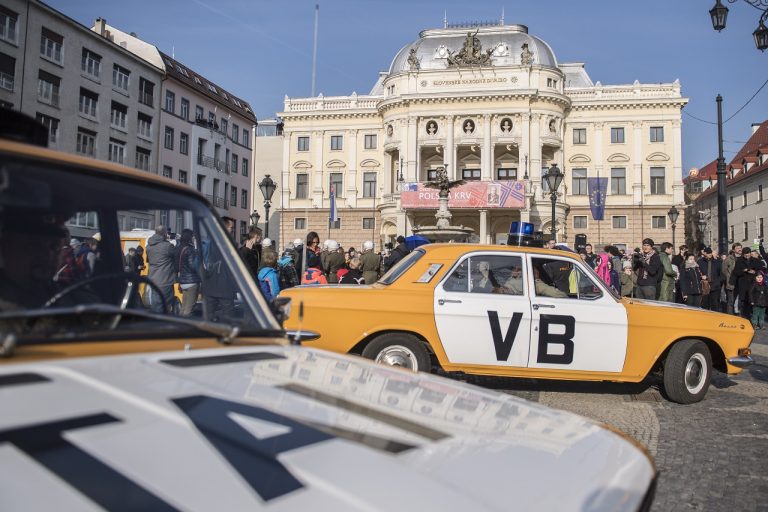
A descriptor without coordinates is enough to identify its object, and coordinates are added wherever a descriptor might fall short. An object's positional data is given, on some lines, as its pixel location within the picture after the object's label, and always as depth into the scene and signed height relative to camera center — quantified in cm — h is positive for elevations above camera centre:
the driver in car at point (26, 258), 176 +5
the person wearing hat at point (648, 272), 1212 +44
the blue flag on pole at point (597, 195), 3388 +555
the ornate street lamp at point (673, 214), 2865 +388
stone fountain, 2312 +229
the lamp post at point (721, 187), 1727 +321
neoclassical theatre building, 4834 +1239
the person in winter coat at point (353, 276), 1260 +19
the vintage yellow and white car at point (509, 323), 621 -35
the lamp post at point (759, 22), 1170 +566
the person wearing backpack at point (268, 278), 881 +6
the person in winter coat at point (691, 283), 1382 +26
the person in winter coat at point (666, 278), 1225 +33
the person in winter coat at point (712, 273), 1560 +57
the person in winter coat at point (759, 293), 1456 +7
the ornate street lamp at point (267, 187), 2059 +336
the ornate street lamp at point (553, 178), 2027 +388
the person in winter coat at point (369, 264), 1352 +48
